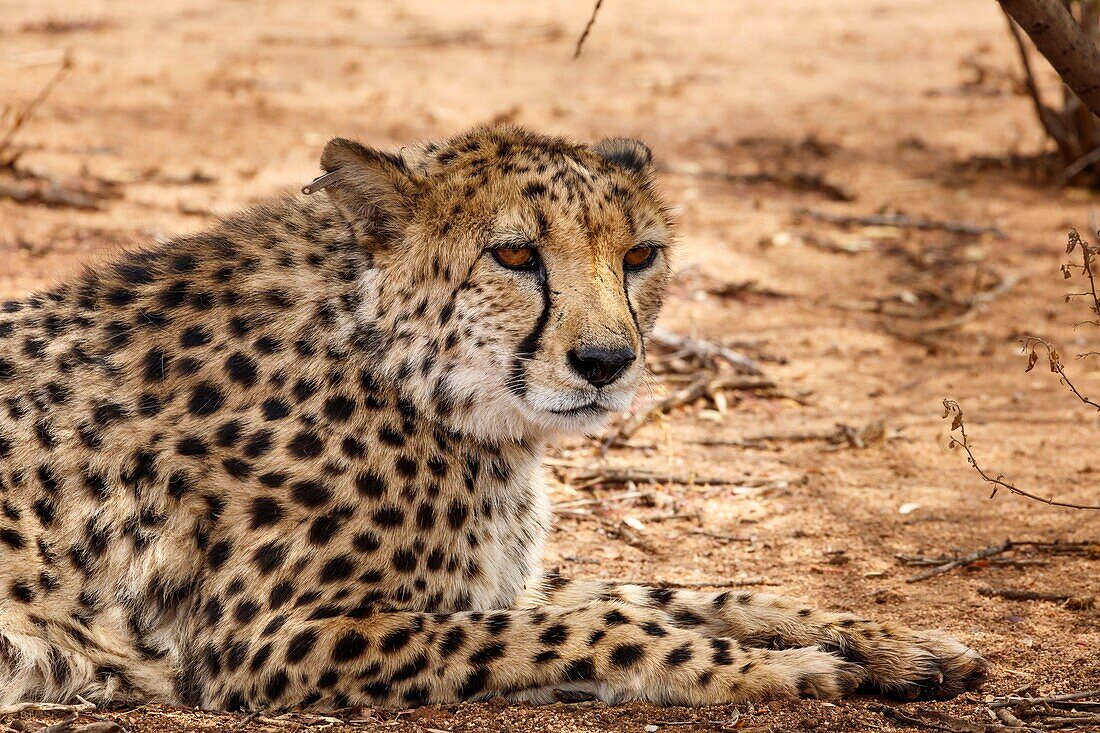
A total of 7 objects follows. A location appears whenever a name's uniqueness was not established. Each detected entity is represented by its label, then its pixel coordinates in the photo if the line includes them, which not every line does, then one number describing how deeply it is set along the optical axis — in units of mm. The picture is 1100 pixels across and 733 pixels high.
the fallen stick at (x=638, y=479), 10156
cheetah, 6738
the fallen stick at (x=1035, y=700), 6473
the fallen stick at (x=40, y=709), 6621
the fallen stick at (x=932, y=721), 6285
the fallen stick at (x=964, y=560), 8547
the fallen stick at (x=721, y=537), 9383
